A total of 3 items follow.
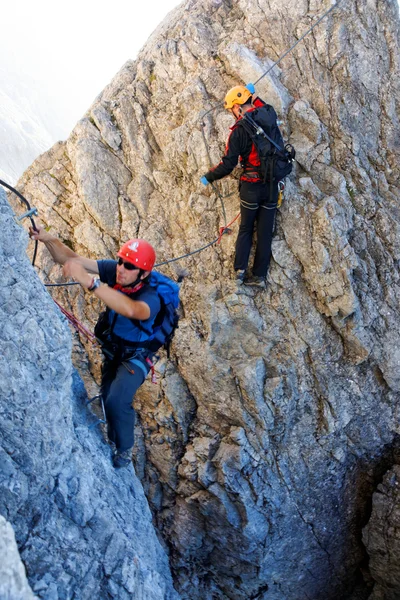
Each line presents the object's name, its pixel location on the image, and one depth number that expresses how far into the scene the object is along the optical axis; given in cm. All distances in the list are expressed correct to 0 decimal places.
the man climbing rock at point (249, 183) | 801
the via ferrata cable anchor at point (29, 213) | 521
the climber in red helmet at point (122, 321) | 518
